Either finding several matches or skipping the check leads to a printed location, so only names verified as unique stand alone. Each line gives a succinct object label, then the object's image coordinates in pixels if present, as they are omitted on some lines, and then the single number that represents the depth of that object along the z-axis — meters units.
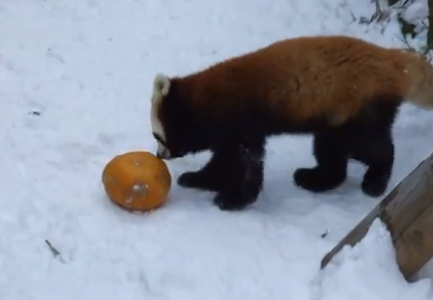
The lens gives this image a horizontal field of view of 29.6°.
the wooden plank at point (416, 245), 3.43
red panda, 4.31
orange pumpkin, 4.16
